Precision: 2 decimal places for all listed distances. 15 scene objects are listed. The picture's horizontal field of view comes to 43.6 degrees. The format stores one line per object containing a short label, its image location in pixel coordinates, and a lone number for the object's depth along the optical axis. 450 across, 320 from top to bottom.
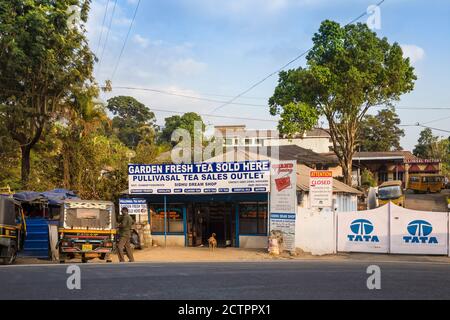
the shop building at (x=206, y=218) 27.05
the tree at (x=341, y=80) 40.66
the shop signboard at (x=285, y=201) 23.77
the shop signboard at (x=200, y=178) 25.64
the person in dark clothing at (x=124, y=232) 19.42
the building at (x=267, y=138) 69.06
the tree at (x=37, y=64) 28.17
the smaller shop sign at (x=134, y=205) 26.14
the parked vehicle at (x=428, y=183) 58.81
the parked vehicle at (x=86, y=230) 19.52
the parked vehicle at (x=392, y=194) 40.84
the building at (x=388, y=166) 61.34
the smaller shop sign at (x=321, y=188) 23.03
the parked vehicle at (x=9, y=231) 18.42
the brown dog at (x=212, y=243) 25.16
